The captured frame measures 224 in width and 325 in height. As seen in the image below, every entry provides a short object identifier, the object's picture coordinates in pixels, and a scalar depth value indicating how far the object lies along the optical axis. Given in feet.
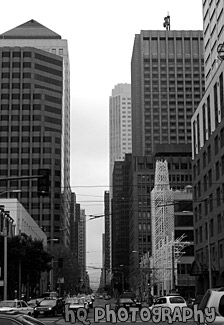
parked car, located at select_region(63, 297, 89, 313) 161.98
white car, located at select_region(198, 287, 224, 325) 48.98
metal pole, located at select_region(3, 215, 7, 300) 174.05
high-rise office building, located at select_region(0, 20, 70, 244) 520.42
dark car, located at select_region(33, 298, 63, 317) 152.25
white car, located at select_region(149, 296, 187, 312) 124.50
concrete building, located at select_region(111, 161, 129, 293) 625.33
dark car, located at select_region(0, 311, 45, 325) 44.50
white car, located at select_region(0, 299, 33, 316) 116.78
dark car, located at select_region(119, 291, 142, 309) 211.98
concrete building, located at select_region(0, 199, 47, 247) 297.94
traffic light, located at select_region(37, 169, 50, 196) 90.63
